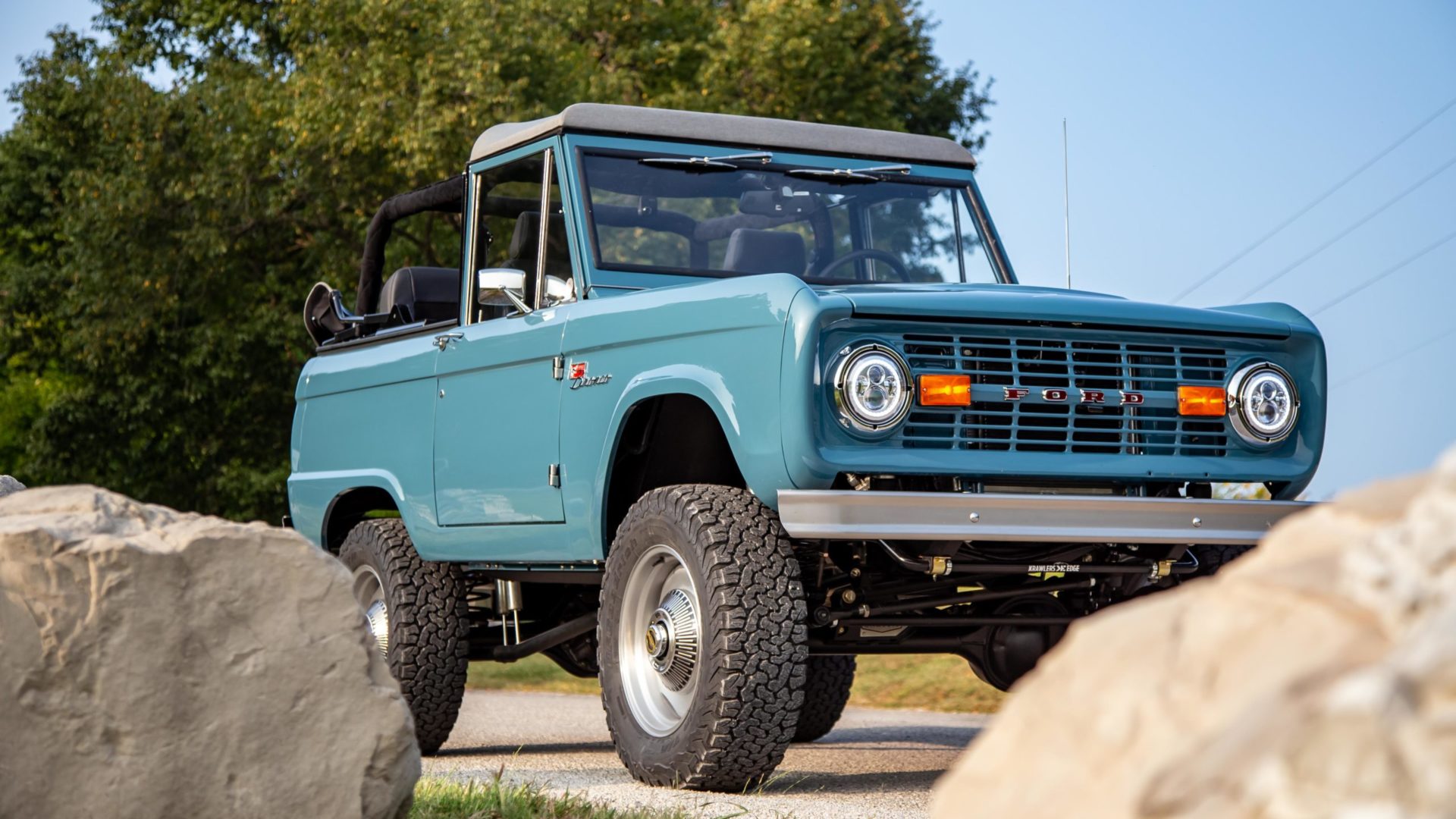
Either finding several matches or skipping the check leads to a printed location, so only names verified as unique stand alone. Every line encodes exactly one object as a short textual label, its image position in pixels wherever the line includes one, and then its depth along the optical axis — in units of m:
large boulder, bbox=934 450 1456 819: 1.36
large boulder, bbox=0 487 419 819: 3.42
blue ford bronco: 4.95
